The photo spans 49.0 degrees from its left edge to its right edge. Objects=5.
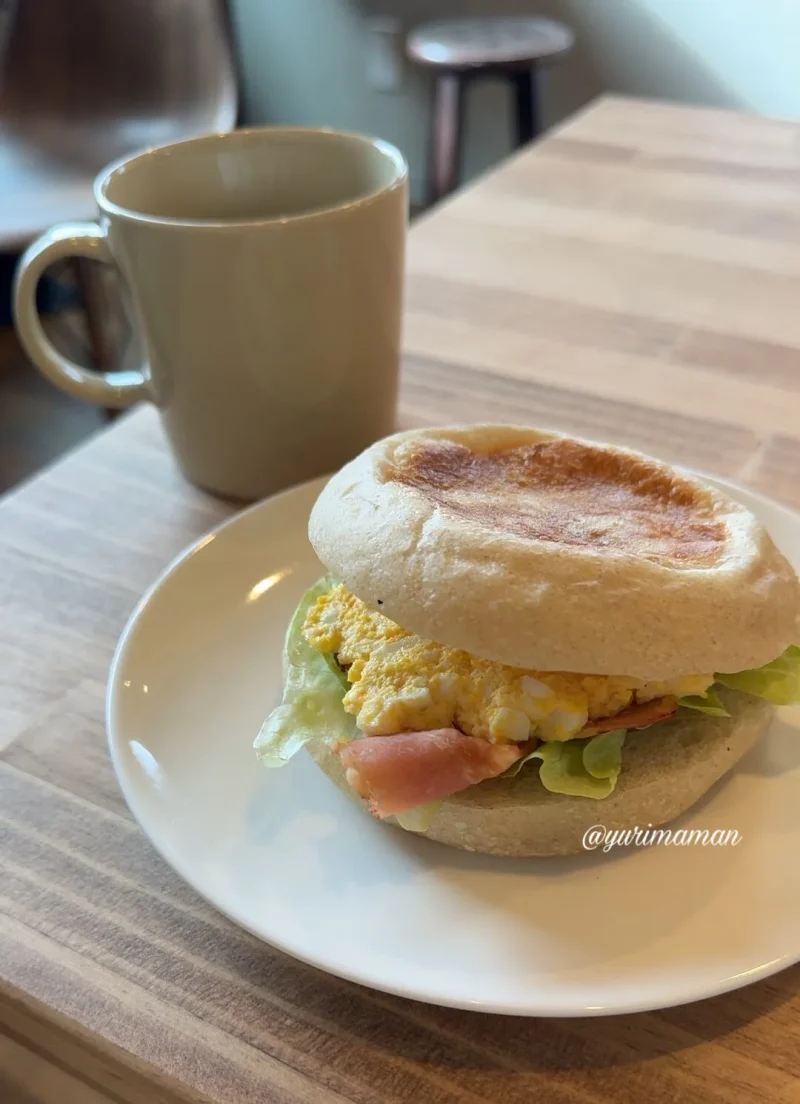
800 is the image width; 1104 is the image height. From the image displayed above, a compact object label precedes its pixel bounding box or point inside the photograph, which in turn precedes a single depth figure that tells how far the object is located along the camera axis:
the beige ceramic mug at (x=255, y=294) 0.22
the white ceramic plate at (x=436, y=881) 0.14
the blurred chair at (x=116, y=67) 0.72
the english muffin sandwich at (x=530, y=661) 0.16
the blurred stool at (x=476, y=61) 0.71
